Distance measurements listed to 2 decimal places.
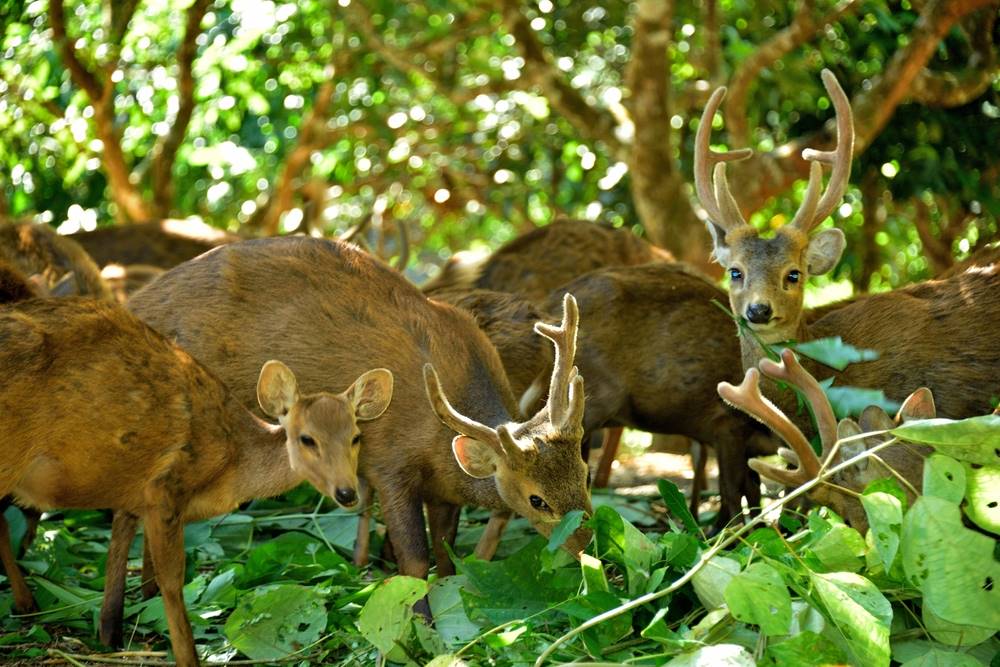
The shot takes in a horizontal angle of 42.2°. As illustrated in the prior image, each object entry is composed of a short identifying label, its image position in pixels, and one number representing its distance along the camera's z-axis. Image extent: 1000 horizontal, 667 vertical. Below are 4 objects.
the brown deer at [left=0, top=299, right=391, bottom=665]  5.10
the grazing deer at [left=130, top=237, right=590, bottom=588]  6.01
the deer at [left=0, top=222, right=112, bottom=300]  8.44
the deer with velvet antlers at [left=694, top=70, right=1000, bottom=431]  6.47
